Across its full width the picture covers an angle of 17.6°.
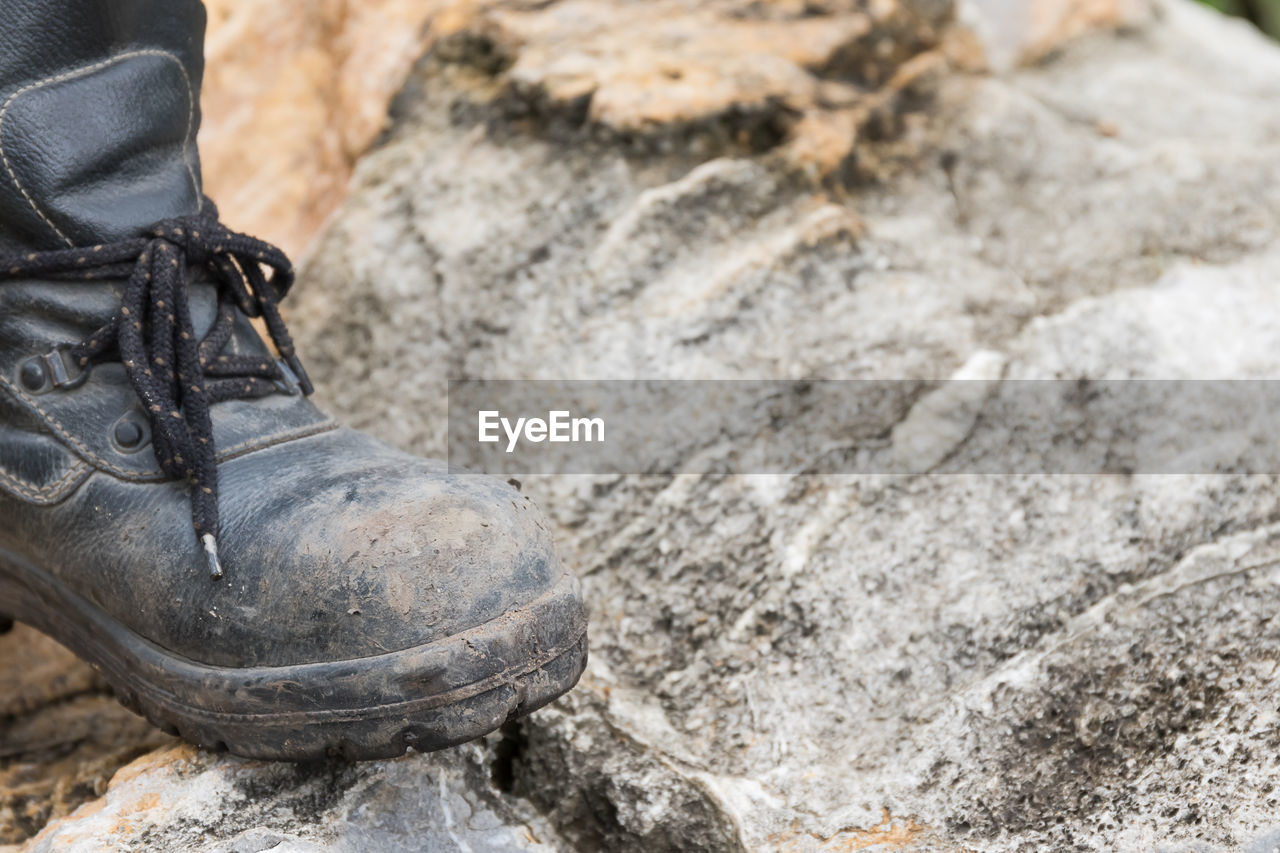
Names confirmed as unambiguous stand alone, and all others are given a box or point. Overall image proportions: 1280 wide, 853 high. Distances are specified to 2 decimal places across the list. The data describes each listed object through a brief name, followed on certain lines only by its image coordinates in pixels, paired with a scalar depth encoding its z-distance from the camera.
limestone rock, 1.30
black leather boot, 1.28
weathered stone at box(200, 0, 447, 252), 1.58
